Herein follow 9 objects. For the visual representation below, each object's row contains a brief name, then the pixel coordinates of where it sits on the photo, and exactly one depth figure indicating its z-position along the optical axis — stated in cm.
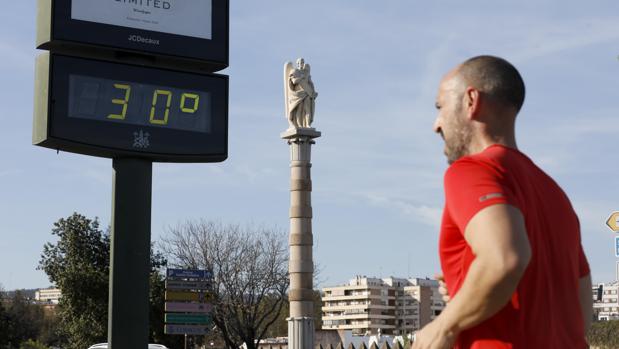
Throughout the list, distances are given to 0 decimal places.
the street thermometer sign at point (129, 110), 1080
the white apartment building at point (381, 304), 17712
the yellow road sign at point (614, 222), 1425
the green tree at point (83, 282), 3834
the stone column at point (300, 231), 3195
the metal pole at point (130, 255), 1129
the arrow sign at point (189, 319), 2438
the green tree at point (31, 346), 3917
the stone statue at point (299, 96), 3319
